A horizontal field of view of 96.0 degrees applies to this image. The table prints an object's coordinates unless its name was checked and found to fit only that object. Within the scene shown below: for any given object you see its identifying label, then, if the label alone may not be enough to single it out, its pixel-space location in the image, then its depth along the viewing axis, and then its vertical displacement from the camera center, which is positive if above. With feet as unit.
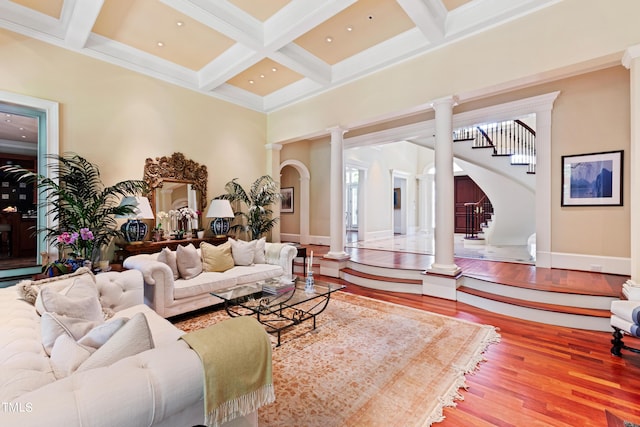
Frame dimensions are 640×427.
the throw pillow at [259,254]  14.88 -2.12
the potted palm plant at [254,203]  19.45 +0.71
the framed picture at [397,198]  38.96 +2.03
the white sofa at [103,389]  2.86 -2.00
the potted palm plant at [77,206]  12.37 +0.36
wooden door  37.65 +2.20
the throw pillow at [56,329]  4.68 -1.94
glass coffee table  9.48 -2.99
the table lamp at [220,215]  17.43 -0.09
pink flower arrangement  11.79 -1.26
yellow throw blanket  3.92 -2.26
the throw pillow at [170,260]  11.64 -1.87
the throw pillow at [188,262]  11.91 -2.04
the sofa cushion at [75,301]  5.76 -1.84
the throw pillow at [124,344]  3.88 -1.86
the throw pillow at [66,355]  4.06 -2.07
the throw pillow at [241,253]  14.21 -1.96
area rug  6.22 -4.25
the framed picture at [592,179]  13.44 +1.60
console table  14.14 -1.72
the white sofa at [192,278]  10.44 -2.72
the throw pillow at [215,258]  13.03 -2.07
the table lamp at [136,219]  13.74 -0.26
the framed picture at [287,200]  27.96 +1.31
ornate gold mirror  15.94 +1.80
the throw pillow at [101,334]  4.53 -1.92
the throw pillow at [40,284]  6.59 -1.71
